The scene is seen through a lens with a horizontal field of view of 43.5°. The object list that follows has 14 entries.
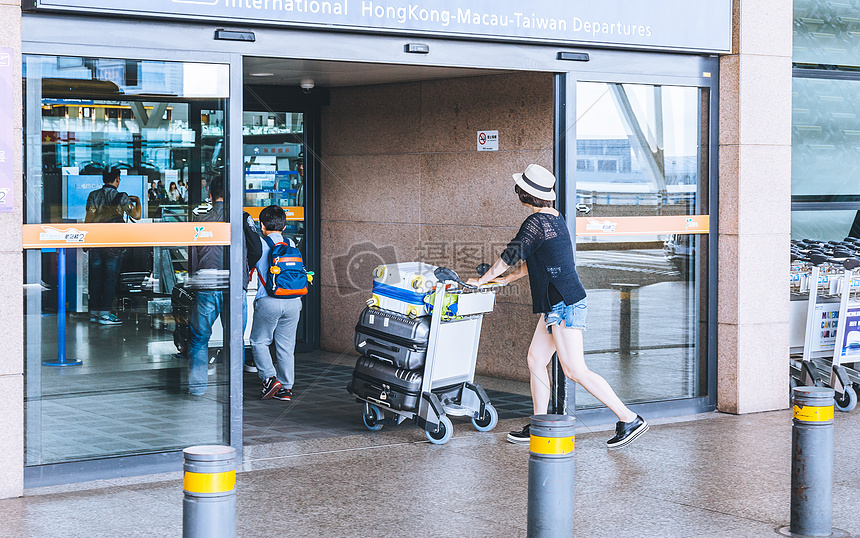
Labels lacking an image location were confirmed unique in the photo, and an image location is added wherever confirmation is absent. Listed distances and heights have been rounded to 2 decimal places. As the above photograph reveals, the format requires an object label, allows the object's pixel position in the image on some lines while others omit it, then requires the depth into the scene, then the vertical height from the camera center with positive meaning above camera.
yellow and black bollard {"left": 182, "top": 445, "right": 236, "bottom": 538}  3.65 -0.90
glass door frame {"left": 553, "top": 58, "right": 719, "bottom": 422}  7.94 +0.68
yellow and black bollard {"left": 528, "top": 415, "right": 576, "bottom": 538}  4.48 -1.00
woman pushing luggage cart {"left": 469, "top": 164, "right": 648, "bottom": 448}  7.13 -0.37
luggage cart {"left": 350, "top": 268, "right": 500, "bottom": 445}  7.37 -0.98
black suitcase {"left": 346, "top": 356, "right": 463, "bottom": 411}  7.45 -1.08
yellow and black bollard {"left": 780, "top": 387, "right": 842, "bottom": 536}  5.21 -1.10
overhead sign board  6.43 +1.46
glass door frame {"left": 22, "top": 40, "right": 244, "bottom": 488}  6.07 -0.32
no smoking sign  9.98 +0.87
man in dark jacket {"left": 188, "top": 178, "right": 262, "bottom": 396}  6.66 -0.39
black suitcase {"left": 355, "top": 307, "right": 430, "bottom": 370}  7.42 -0.73
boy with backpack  8.91 -0.59
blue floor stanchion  6.19 -0.46
